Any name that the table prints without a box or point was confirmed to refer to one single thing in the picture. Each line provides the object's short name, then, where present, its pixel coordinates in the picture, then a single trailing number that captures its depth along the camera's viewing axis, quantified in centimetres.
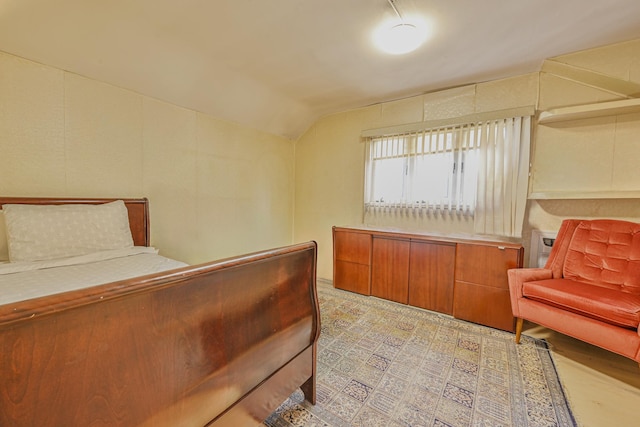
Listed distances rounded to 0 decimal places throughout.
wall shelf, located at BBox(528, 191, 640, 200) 211
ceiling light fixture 193
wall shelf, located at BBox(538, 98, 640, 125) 208
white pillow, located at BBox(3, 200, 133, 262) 178
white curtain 254
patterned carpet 142
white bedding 135
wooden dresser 238
